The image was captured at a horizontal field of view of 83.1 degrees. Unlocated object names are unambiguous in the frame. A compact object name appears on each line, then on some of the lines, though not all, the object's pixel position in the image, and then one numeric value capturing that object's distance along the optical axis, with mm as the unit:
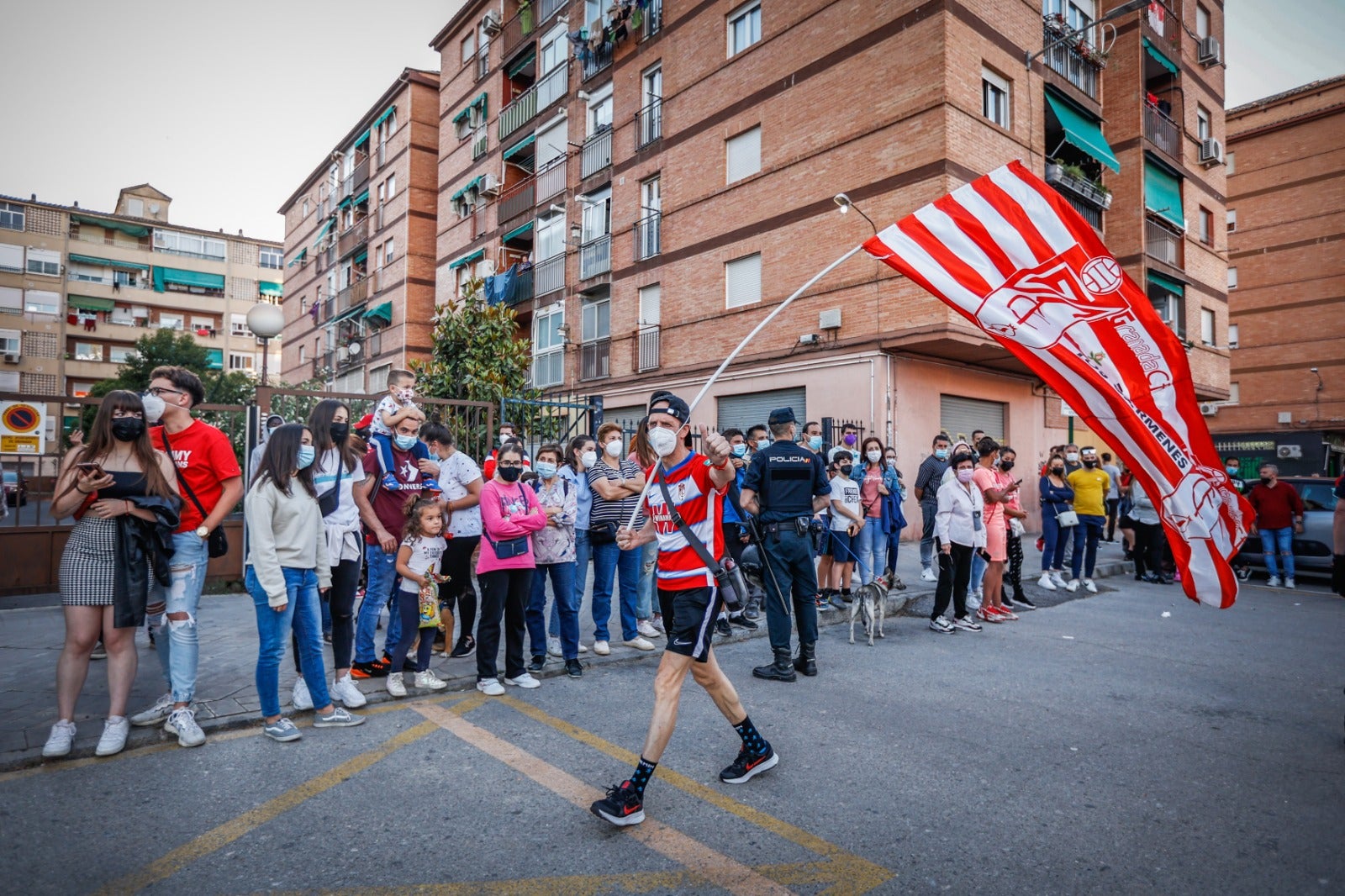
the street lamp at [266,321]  10625
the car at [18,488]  8905
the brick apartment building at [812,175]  15672
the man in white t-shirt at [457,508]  5895
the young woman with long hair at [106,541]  4188
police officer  6059
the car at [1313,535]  11500
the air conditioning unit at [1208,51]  23750
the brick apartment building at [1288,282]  30250
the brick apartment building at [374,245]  32500
